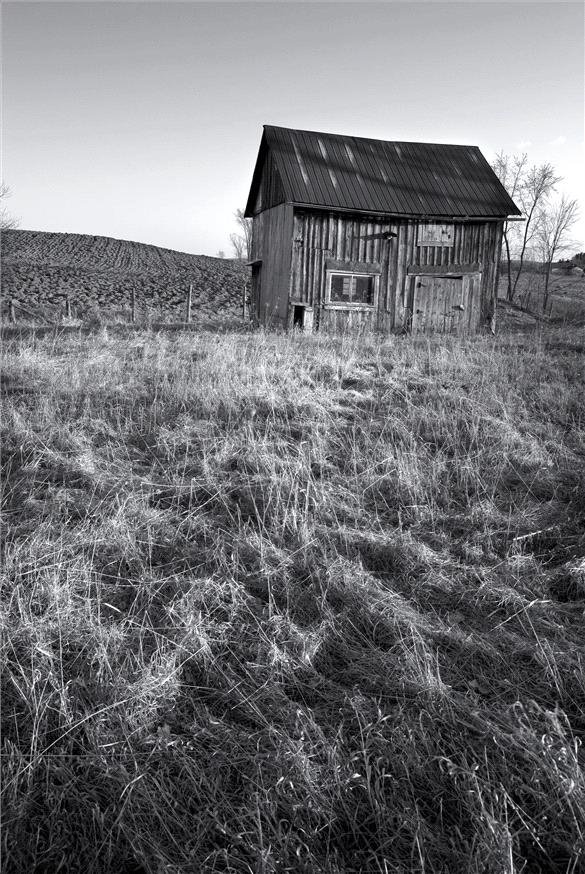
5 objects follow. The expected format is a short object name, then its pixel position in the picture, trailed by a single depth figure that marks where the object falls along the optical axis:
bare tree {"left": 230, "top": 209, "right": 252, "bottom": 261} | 77.97
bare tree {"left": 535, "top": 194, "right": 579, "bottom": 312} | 42.66
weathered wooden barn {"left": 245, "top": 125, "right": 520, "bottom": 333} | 16.50
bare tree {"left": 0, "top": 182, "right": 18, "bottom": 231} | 35.31
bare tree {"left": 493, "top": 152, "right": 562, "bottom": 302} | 41.34
